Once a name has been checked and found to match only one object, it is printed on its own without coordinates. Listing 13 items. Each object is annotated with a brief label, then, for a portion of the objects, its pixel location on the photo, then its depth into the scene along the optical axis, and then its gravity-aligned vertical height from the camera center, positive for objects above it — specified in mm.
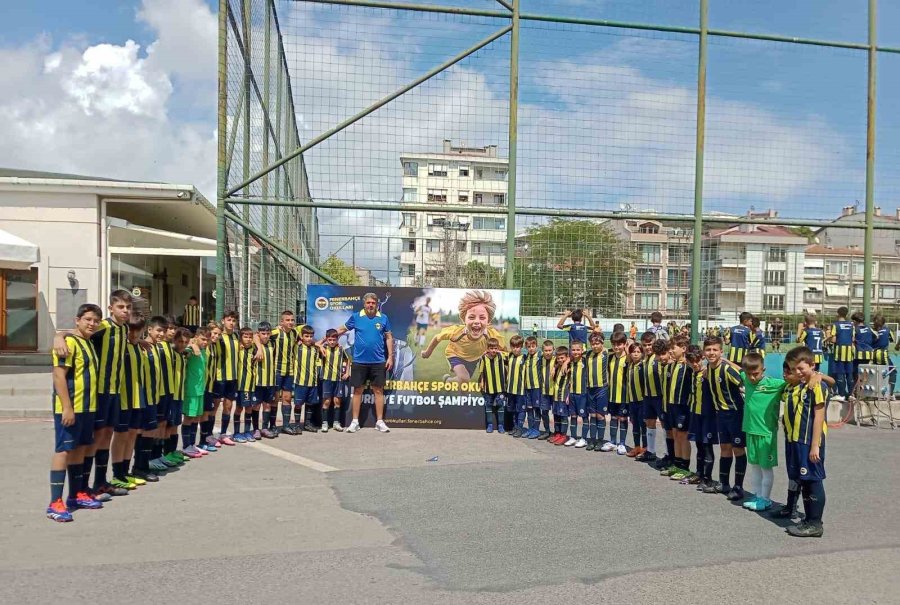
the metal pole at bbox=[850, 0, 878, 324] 12055 +2198
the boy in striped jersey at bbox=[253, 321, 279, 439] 9891 -1212
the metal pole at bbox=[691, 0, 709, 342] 11250 +1777
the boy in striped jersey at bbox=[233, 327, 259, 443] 9602 -1227
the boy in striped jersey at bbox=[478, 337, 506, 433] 10828 -1359
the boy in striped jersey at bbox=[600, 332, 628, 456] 9359 -1213
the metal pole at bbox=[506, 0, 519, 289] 10766 +2464
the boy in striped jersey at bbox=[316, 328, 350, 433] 10547 -1217
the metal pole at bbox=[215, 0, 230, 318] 10492 +2011
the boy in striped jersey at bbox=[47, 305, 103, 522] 5973 -1028
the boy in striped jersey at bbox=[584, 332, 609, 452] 9625 -1235
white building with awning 16484 +854
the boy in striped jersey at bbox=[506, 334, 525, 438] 10656 -1238
